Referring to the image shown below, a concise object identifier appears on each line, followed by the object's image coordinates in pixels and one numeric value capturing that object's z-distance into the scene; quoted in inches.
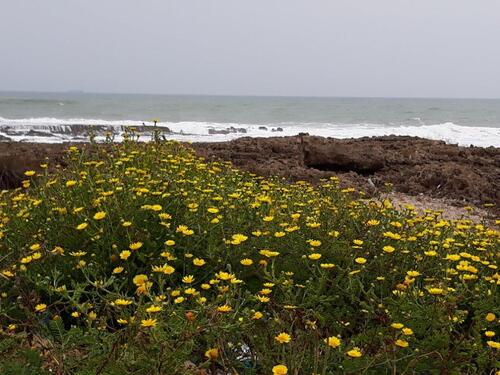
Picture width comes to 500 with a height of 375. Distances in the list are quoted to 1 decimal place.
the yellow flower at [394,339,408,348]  87.0
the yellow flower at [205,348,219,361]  85.9
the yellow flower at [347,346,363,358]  79.8
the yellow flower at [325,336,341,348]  85.4
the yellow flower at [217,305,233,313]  87.4
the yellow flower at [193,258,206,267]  119.6
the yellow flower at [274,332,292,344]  83.2
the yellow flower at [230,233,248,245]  122.9
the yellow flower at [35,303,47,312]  96.6
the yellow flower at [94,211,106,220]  125.2
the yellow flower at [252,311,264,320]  94.5
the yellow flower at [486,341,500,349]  88.0
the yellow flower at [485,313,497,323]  99.9
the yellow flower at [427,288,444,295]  95.9
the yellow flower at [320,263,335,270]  113.6
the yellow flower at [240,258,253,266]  120.9
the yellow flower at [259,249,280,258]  115.5
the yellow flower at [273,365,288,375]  76.3
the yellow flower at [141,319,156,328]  79.6
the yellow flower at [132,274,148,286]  97.7
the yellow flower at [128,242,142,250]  114.8
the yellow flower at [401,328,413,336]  88.6
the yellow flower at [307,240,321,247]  128.2
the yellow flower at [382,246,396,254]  126.8
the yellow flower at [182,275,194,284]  104.5
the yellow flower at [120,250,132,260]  115.6
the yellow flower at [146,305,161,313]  81.7
